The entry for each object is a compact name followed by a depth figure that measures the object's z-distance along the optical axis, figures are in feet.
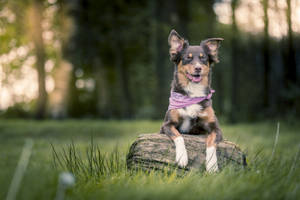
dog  14.48
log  14.49
